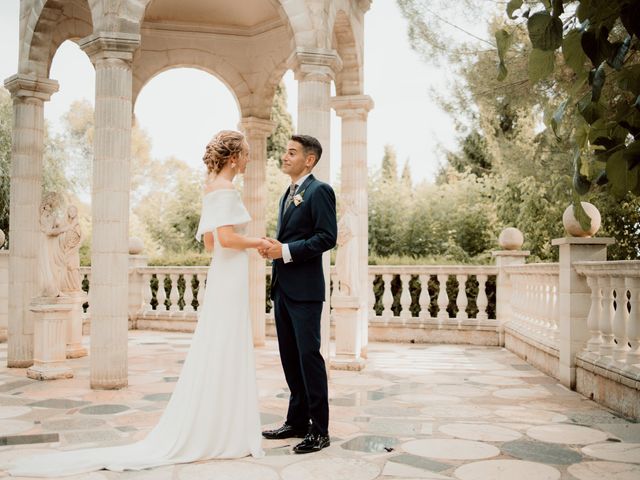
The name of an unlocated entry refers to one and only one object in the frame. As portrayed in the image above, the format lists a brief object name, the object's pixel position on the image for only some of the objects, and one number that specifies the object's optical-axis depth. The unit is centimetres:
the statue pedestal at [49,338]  760
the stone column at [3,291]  1126
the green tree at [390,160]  4550
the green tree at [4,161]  2333
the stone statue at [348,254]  834
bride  426
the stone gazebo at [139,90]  703
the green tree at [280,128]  3089
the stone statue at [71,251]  838
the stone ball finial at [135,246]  1331
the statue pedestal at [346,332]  841
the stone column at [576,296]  712
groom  452
